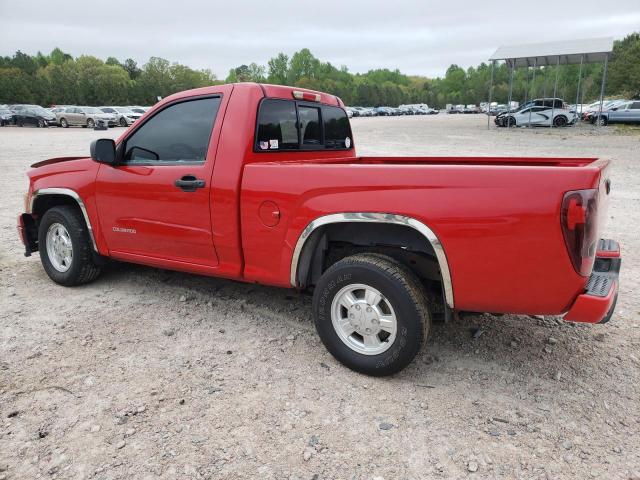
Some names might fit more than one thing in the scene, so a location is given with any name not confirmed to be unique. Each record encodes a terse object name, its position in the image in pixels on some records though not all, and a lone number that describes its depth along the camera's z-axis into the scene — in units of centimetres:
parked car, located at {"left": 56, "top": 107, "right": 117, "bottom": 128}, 3388
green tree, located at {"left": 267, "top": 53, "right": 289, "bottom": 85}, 12584
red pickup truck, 267
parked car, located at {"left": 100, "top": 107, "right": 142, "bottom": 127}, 3472
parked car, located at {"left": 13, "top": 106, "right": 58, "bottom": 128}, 3538
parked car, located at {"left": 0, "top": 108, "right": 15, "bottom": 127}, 3612
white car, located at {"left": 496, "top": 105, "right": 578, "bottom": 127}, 2909
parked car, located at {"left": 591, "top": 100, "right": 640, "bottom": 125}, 2927
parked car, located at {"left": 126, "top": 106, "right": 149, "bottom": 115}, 3680
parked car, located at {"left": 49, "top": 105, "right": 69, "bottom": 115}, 3516
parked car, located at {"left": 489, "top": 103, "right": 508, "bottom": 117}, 5695
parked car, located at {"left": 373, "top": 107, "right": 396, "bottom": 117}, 7269
